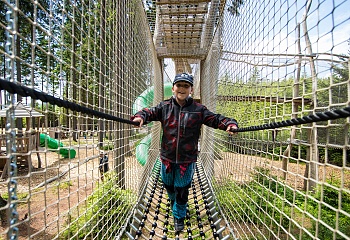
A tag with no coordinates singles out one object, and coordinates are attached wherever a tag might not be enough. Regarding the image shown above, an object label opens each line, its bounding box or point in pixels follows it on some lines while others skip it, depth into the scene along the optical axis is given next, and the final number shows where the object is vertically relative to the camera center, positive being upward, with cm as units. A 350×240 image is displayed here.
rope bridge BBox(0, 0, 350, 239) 71 +15
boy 153 -9
